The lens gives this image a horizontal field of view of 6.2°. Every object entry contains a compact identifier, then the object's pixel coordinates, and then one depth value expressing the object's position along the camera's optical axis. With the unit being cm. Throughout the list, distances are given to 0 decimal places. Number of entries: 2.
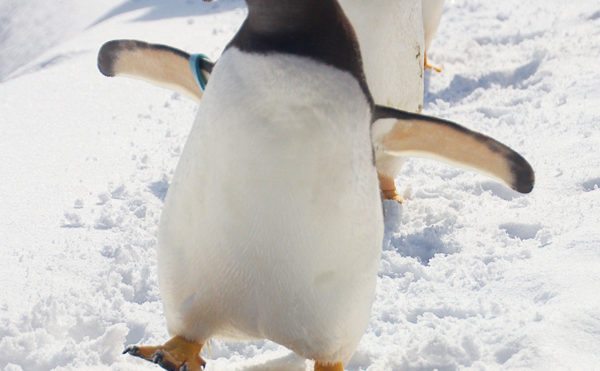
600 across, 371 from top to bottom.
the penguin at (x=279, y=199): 609
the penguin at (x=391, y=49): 659
